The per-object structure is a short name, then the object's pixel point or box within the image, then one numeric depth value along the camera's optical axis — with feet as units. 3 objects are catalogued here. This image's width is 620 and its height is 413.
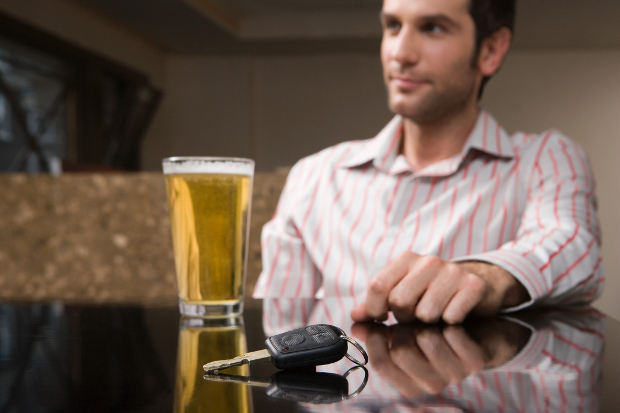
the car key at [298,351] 1.20
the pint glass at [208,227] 1.90
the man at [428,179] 3.62
